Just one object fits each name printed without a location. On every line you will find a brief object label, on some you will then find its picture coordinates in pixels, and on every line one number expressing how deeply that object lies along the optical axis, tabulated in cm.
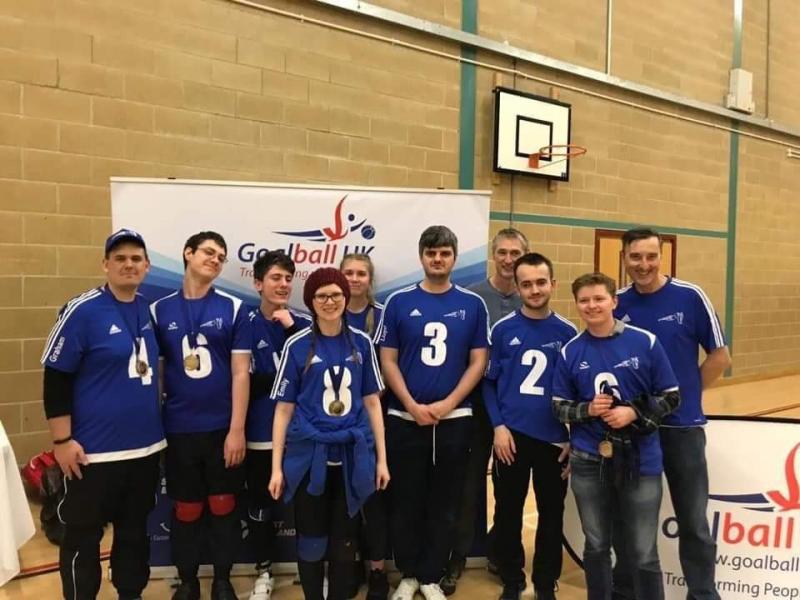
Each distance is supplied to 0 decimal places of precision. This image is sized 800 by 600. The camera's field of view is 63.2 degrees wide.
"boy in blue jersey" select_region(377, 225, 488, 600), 275
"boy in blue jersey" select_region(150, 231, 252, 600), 262
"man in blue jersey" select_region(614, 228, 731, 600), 248
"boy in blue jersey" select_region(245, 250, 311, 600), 282
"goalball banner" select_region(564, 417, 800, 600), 268
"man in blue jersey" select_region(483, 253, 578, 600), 265
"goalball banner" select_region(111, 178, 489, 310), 312
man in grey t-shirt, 296
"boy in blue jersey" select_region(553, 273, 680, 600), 231
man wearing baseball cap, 234
